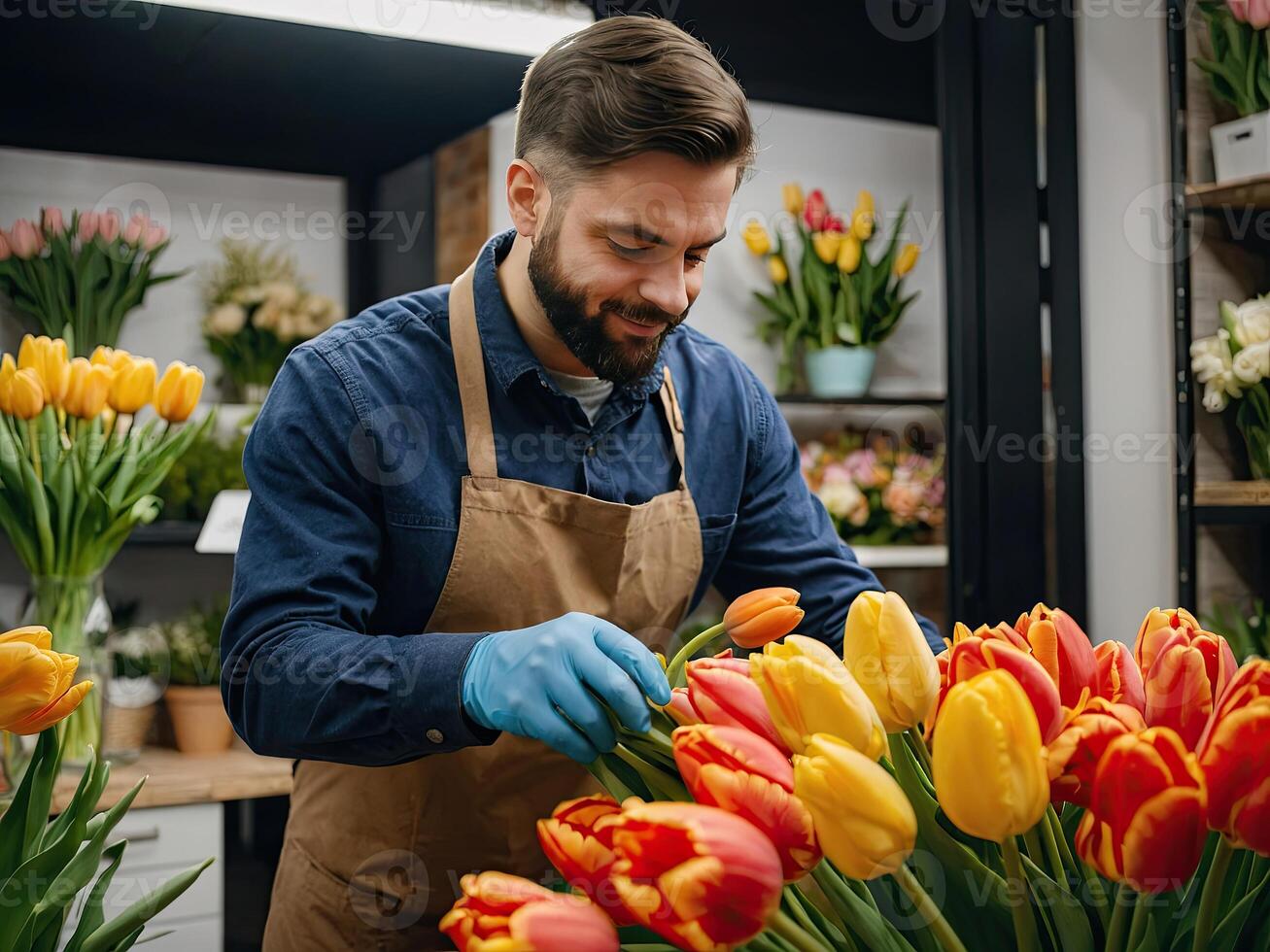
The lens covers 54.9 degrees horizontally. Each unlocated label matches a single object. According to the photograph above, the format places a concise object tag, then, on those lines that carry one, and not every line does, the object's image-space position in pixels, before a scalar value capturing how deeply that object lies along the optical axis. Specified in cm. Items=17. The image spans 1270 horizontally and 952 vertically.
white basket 192
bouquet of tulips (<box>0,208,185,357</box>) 233
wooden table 207
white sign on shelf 227
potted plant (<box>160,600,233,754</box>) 226
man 109
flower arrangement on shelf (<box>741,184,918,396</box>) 264
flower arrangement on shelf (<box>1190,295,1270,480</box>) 191
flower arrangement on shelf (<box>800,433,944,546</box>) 265
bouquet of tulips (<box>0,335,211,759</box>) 169
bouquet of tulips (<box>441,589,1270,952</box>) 44
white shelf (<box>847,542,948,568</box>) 261
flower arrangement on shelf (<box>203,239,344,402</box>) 260
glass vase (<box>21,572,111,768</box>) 188
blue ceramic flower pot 264
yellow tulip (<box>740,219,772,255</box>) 262
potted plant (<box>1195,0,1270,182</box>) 193
